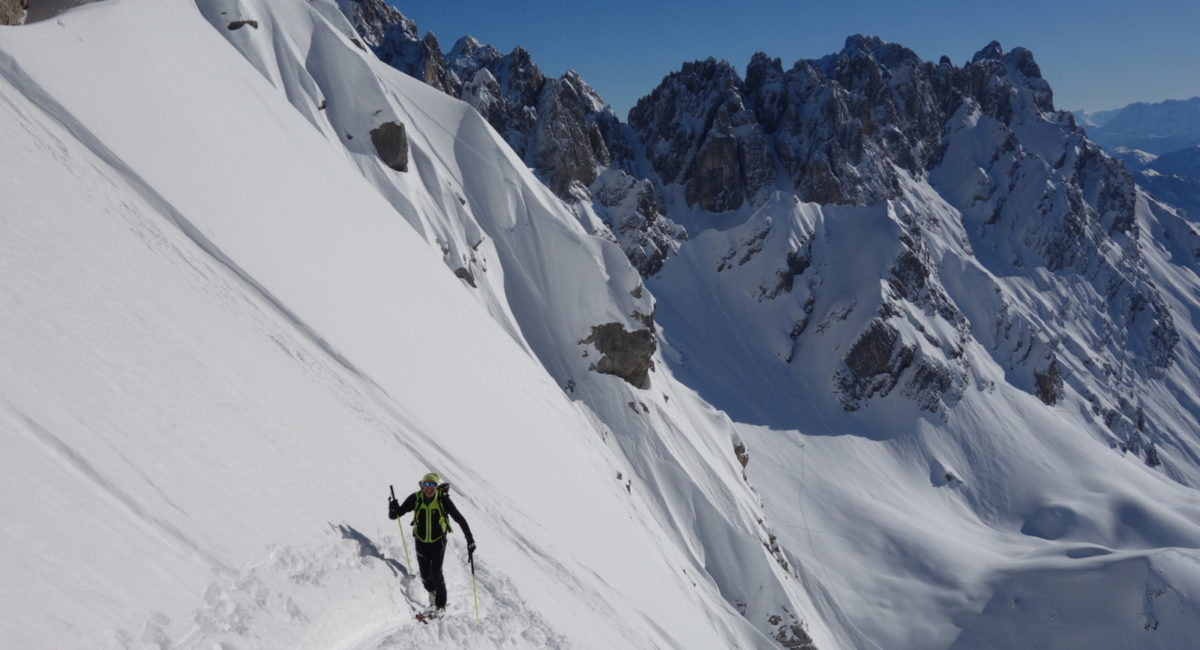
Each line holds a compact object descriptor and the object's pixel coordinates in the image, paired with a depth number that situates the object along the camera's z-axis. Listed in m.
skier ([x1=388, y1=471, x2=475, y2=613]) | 9.42
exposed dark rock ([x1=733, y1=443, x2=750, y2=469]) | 55.99
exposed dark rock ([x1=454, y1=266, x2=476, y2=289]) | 40.90
